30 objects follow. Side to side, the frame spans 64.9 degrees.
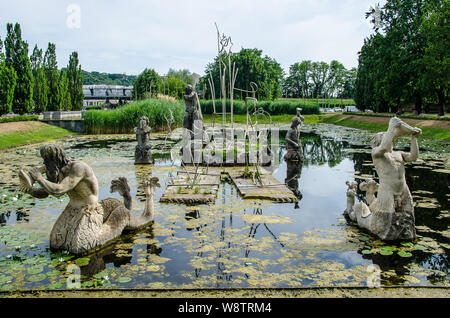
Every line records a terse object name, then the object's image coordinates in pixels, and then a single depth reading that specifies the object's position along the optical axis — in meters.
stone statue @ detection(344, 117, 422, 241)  5.16
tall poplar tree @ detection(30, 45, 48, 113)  32.47
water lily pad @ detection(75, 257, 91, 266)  4.63
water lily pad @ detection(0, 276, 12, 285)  4.12
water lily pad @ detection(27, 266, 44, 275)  4.37
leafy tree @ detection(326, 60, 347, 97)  82.25
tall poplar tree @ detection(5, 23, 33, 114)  26.14
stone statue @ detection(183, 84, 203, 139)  13.81
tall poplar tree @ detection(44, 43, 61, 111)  34.63
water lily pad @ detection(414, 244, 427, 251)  5.09
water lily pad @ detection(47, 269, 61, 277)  4.29
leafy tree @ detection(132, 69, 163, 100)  49.56
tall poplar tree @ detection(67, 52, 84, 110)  41.22
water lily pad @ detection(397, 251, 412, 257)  4.86
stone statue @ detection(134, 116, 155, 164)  12.37
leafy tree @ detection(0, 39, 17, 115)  23.41
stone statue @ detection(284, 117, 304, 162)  12.79
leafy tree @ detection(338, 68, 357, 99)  83.56
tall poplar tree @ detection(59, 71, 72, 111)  35.50
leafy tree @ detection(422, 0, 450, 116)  23.42
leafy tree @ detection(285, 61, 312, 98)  85.38
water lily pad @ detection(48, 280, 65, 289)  3.98
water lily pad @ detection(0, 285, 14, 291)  3.91
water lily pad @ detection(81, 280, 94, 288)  4.03
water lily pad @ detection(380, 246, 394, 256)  4.93
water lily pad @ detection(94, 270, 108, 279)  4.26
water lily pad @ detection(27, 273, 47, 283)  4.17
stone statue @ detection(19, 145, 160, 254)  4.59
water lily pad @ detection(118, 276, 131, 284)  4.18
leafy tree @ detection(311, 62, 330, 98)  84.19
